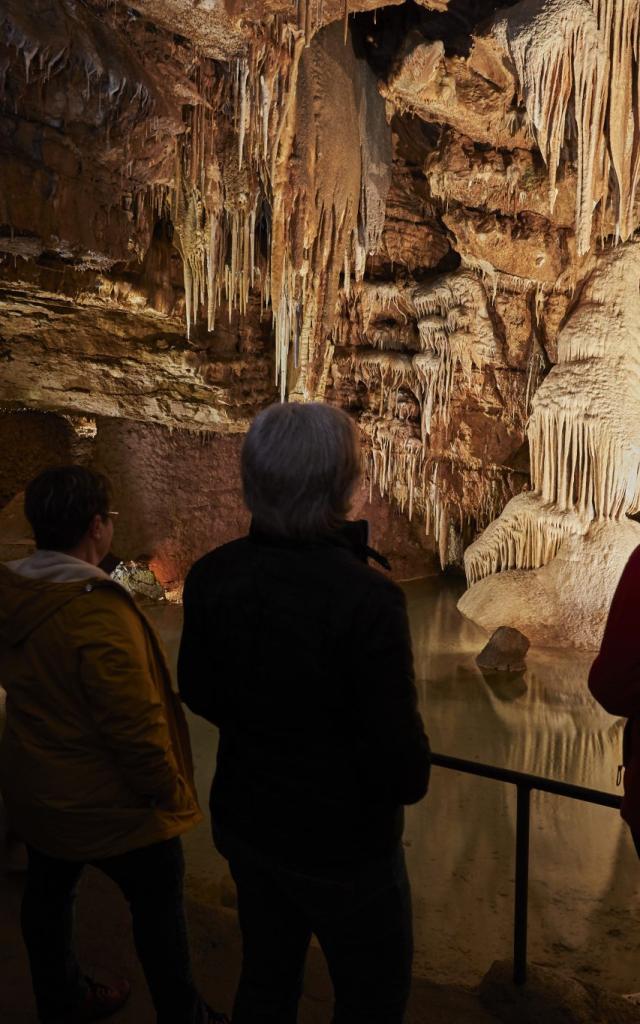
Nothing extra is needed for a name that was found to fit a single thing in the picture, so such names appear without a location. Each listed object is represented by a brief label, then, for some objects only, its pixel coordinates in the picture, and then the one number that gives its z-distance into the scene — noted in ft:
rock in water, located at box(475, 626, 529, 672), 24.17
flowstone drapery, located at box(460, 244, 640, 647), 25.31
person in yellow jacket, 4.75
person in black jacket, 3.62
